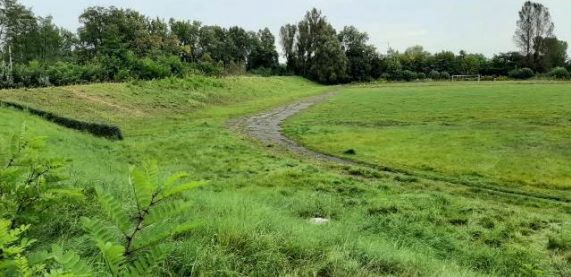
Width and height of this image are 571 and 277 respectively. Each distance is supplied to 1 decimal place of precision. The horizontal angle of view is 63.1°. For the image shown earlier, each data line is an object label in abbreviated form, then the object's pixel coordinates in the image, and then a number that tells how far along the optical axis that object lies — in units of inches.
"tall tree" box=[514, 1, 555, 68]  3056.1
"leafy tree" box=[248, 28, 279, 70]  3395.7
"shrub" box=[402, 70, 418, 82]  3154.5
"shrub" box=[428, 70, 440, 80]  3139.8
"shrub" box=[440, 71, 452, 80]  3139.8
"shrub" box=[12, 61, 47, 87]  1111.0
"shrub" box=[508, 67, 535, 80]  2829.7
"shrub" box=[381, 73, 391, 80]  3164.4
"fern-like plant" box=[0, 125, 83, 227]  115.0
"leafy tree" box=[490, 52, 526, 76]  3080.7
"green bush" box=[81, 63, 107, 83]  1298.0
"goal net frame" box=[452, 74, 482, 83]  3083.2
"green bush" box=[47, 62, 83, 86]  1181.4
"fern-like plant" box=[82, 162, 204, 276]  83.9
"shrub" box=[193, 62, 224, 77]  1932.5
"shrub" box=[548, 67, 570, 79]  2583.7
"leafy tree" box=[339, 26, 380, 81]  3184.1
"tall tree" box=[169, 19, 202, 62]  2878.2
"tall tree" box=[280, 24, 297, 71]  3378.4
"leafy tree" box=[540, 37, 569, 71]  3031.5
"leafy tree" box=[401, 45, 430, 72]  3348.9
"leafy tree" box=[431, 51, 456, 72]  3297.2
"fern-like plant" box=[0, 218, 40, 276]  69.6
